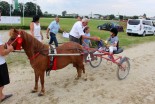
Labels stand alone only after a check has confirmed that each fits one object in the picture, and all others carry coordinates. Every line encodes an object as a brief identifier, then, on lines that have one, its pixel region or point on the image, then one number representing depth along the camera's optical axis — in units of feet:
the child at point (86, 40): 16.87
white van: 46.56
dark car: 62.73
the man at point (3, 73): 10.65
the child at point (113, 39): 15.18
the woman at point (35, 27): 15.85
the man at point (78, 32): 14.88
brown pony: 10.62
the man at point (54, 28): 22.81
